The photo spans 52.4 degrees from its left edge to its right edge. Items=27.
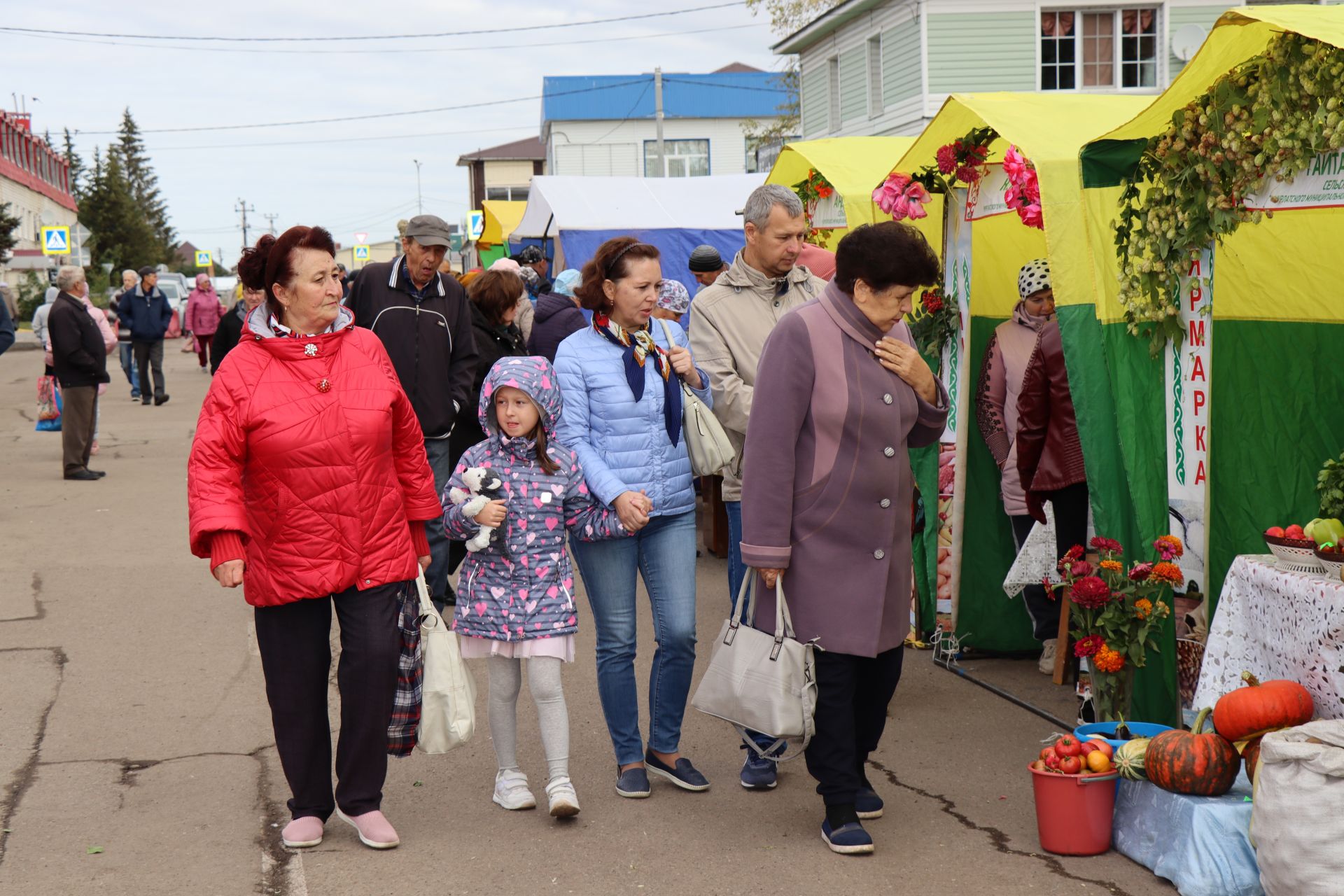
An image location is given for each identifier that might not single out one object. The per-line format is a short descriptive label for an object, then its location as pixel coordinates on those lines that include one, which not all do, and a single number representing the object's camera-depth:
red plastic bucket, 4.33
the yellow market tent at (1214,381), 5.05
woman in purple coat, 4.34
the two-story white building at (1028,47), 26.86
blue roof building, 61.78
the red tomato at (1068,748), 4.38
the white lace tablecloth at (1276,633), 3.98
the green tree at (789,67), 37.16
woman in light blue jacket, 4.83
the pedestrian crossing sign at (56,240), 30.05
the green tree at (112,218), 71.88
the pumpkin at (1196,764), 4.07
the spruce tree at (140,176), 101.94
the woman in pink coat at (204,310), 22.70
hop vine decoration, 4.25
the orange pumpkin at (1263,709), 4.01
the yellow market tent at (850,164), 7.95
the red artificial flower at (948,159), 6.55
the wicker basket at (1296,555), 4.16
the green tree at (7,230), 40.59
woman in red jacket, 4.19
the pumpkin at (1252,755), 4.07
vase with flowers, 4.99
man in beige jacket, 5.15
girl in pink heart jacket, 4.70
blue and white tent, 15.47
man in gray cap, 7.25
